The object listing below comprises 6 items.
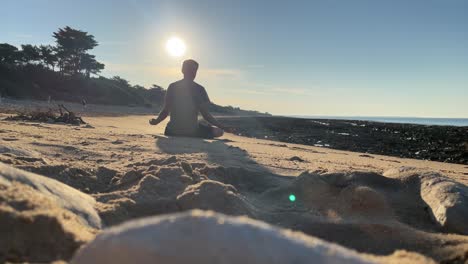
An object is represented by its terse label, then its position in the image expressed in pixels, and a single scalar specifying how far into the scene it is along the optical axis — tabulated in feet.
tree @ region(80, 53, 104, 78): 165.37
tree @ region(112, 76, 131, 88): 171.53
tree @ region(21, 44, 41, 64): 142.26
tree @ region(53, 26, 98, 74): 155.74
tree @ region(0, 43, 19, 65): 134.51
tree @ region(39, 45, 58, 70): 148.87
